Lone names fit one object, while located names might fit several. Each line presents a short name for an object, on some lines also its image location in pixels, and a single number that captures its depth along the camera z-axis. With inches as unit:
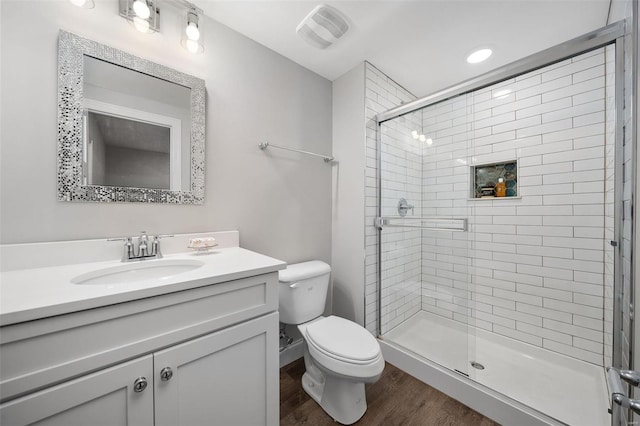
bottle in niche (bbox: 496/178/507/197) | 77.3
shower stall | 57.9
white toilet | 44.7
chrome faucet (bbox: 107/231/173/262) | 41.2
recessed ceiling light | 63.8
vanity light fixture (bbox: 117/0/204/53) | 43.2
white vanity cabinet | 21.8
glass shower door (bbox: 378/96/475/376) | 63.4
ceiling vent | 50.3
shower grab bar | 61.1
